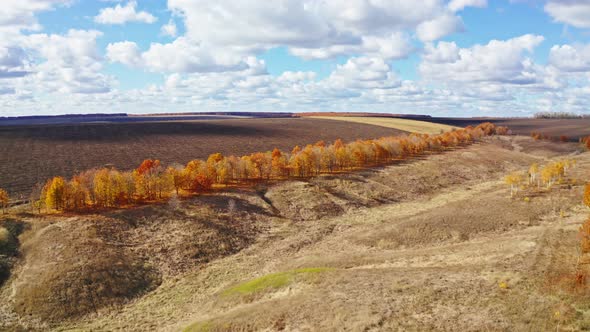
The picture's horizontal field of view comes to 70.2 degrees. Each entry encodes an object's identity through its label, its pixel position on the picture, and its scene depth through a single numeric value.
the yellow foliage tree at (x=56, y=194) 67.50
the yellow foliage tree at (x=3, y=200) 66.16
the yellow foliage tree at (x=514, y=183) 83.84
